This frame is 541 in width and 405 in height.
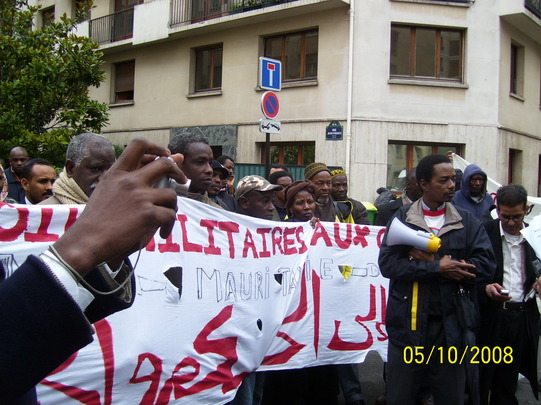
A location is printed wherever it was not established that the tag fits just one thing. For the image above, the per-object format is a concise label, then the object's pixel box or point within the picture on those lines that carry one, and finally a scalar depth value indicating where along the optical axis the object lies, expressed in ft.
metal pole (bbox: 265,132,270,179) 26.05
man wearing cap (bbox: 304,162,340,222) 17.65
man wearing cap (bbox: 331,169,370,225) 18.88
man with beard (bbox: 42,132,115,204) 9.81
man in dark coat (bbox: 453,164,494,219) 19.97
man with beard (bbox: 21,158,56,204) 13.25
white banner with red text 9.54
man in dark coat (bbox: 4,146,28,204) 20.33
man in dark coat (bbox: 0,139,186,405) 3.06
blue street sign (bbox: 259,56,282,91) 26.43
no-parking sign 25.93
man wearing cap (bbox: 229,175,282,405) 14.02
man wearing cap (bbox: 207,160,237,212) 15.18
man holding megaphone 11.31
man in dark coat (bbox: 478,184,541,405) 14.06
